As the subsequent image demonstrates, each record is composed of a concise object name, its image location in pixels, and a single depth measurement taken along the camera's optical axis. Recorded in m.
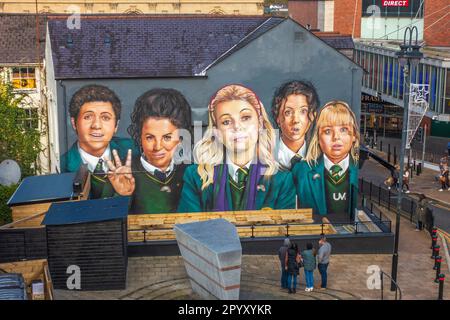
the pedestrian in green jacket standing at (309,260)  24.73
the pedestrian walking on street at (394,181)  43.25
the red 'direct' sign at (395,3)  79.00
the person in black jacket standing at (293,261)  24.75
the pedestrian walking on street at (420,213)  33.28
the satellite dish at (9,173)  33.25
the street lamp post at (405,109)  25.41
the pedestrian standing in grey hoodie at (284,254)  24.92
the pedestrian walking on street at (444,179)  43.68
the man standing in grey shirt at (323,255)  25.27
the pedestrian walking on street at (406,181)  42.53
